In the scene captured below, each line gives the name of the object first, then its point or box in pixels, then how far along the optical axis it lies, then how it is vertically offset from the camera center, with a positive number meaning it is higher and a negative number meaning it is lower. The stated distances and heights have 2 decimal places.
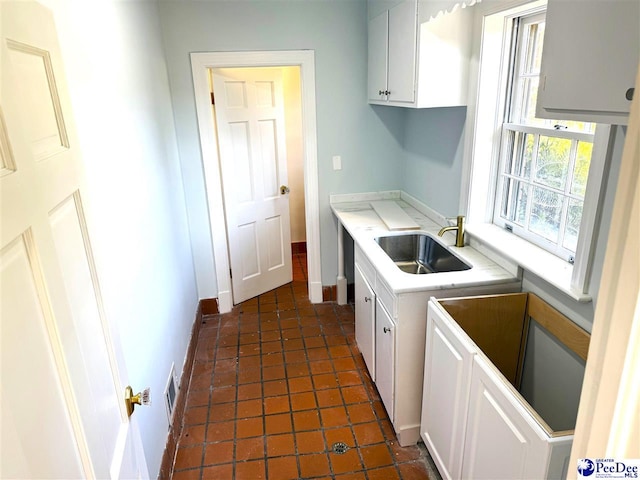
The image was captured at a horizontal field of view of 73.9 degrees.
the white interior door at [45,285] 0.62 -0.29
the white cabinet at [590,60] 0.95 +0.09
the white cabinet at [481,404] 1.23 -1.01
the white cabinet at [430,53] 2.18 +0.25
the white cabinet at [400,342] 1.98 -1.15
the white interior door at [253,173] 3.38 -0.52
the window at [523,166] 1.72 -0.30
